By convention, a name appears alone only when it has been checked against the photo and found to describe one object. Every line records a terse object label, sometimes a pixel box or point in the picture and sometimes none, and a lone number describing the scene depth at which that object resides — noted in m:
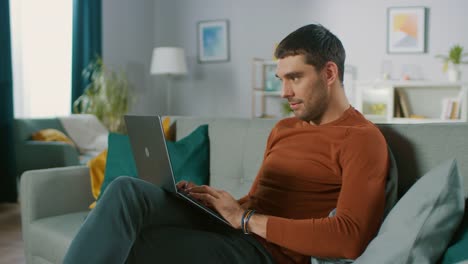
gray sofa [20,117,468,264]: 2.15
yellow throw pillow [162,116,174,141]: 2.54
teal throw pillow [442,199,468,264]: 1.17
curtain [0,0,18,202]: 4.68
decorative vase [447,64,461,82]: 5.23
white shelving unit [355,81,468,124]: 5.35
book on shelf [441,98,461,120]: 5.12
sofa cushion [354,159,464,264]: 1.20
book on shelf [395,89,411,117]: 5.44
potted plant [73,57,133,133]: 5.62
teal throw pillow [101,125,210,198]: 2.29
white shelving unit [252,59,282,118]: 6.18
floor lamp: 6.27
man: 1.36
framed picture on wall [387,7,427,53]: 5.58
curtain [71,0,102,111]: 5.70
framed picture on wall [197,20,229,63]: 6.66
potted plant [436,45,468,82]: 5.19
